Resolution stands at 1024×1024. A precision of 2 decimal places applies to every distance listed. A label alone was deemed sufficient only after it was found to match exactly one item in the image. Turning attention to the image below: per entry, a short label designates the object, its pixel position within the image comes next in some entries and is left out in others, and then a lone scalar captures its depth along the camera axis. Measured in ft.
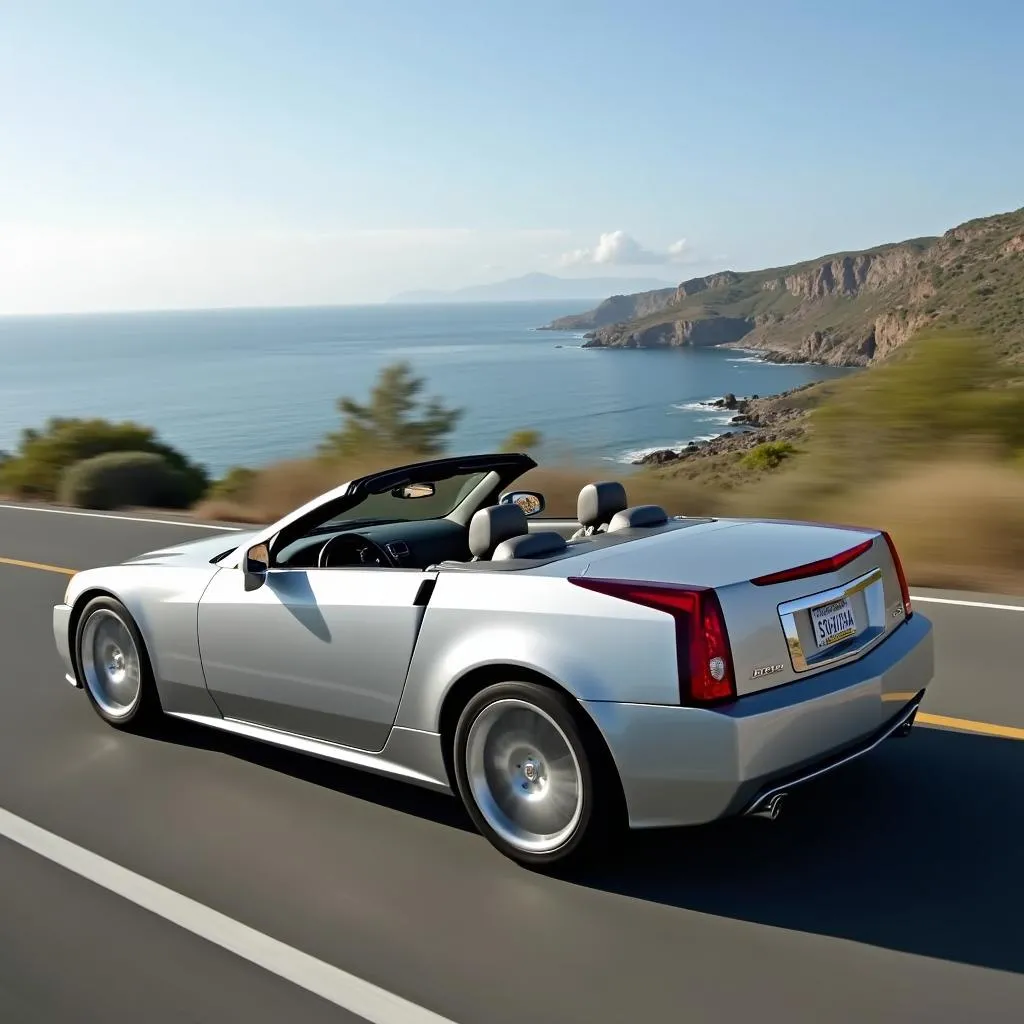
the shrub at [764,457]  66.74
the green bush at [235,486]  56.54
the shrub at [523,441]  50.80
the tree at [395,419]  61.87
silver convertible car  12.11
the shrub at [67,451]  70.59
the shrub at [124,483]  60.59
